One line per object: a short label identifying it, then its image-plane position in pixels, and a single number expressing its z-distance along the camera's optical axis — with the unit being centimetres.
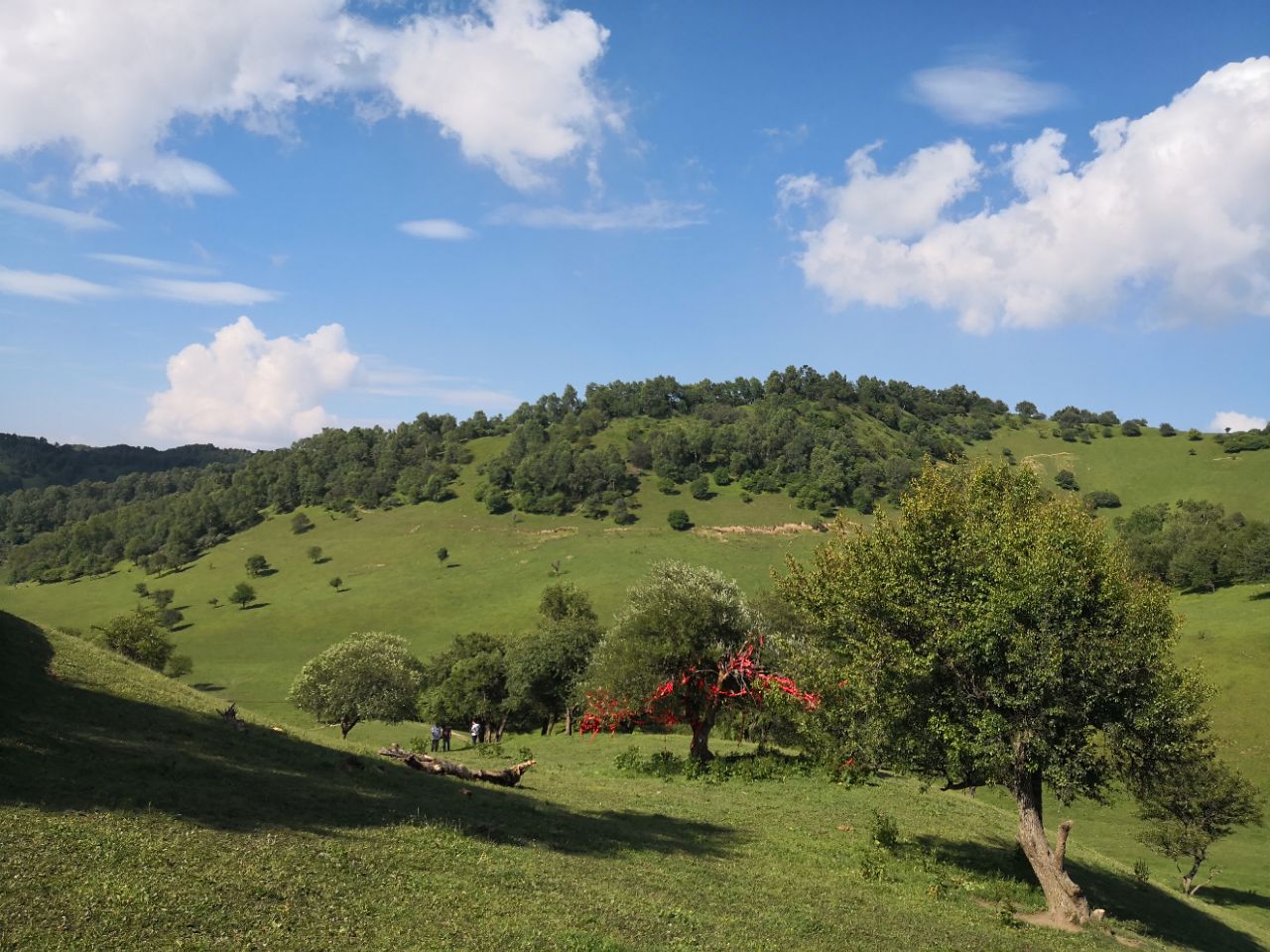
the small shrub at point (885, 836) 2889
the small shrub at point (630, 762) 4200
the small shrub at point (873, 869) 2500
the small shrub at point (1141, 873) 3497
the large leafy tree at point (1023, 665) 2356
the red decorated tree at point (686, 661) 4447
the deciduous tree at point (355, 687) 6656
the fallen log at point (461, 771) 3150
